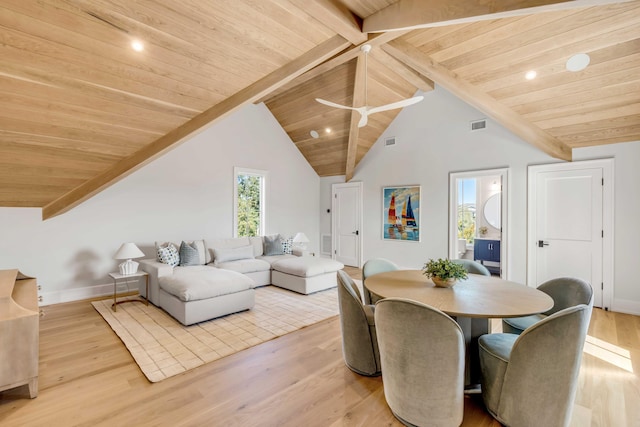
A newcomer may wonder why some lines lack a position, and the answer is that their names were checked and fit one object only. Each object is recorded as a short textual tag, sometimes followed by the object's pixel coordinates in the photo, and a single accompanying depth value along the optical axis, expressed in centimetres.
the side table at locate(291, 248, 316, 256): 596
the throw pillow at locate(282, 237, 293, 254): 593
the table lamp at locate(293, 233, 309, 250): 621
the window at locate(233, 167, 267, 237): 617
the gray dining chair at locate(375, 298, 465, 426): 164
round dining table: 185
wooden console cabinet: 192
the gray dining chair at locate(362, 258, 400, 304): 296
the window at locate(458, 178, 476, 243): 712
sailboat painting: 609
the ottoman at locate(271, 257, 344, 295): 464
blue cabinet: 615
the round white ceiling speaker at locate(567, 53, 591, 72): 302
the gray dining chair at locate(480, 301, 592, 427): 155
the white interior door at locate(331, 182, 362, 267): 713
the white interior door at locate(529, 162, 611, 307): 419
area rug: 262
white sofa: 336
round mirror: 676
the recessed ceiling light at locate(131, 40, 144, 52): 249
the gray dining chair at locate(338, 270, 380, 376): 233
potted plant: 235
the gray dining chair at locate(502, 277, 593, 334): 218
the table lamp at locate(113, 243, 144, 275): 402
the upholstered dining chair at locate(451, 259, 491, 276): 318
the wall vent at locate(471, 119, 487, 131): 511
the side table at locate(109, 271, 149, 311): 388
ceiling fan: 316
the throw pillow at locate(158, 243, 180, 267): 434
